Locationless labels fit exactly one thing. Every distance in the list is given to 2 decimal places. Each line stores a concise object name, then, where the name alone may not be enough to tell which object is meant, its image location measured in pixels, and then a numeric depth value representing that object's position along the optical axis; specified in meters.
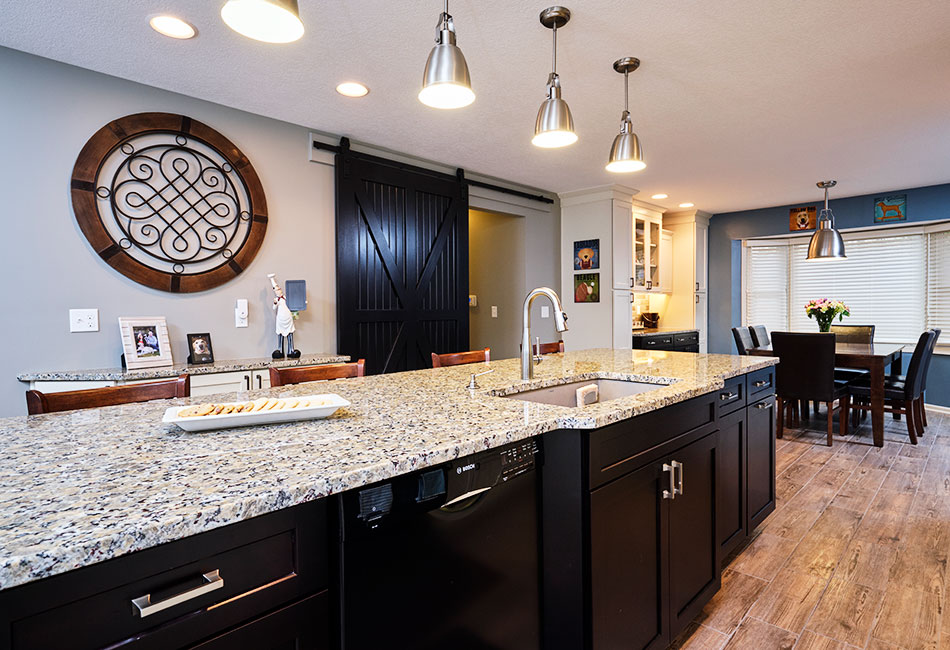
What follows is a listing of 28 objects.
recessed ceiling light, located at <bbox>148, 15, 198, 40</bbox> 2.13
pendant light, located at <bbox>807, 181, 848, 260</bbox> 4.66
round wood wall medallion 2.64
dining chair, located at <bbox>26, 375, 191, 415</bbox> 1.40
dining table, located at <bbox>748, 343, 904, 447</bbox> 4.12
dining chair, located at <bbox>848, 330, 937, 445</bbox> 4.11
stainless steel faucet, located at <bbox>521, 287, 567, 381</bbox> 1.92
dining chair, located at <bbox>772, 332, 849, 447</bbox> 4.13
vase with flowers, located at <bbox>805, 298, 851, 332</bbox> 4.80
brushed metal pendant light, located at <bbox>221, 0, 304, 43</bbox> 1.20
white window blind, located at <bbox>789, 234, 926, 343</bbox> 5.66
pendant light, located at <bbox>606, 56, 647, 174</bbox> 2.28
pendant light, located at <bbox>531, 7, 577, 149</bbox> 1.93
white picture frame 2.65
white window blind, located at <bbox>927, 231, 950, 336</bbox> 5.40
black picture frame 2.86
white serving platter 1.11
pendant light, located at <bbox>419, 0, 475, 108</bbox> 1.54
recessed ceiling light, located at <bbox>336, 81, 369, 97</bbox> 2.77
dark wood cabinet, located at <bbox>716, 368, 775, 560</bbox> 2.09
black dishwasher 0.89
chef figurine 3.17
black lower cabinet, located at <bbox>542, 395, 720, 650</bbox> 1.28
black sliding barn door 3.69
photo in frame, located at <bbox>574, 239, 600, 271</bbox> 5.41
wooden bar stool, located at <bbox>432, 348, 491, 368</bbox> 2.61
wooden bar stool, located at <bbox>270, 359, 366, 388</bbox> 1.97
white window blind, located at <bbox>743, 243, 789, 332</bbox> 6.57
